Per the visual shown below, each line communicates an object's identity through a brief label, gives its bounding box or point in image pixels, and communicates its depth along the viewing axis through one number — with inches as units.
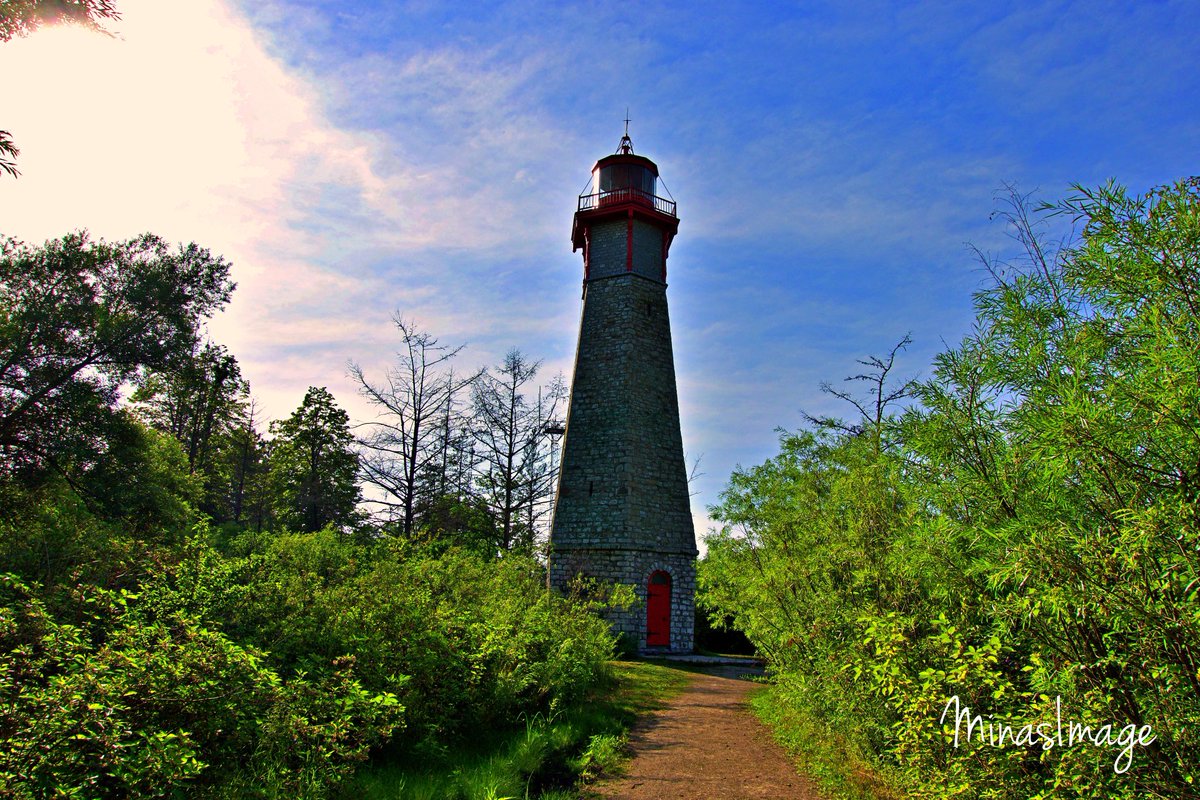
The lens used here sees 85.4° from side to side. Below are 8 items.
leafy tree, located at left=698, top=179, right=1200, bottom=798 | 119.3
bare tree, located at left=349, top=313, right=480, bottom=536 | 881.5
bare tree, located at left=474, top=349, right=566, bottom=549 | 1059.3
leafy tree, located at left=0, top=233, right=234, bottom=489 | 522.9
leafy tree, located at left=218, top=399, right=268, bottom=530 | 1425.9
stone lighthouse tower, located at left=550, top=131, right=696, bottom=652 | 763.4
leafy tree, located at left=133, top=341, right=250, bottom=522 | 630.5
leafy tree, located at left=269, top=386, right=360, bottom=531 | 1049.5
